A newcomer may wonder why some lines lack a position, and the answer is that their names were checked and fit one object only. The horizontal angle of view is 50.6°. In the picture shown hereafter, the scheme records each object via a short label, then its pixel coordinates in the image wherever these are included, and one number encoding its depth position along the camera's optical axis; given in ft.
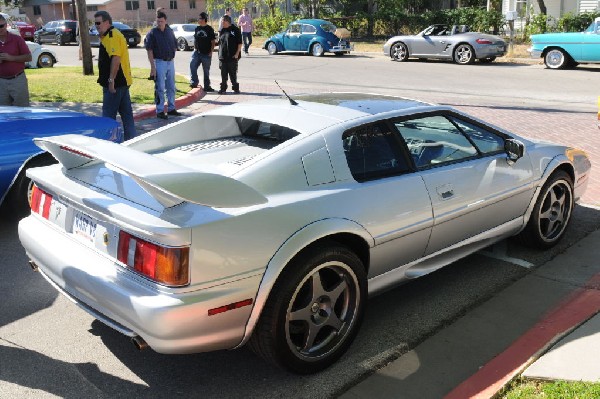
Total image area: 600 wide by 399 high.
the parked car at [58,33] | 123.54
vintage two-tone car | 58.03
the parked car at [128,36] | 110.32
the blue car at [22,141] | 19.03
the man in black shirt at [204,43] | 46.78
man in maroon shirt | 27.71
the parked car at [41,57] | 71.38
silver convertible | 66.44
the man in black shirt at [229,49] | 47.03
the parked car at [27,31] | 122.98
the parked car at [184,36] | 97.81
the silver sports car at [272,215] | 10.21
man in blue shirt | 36.68
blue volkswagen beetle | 80.33
